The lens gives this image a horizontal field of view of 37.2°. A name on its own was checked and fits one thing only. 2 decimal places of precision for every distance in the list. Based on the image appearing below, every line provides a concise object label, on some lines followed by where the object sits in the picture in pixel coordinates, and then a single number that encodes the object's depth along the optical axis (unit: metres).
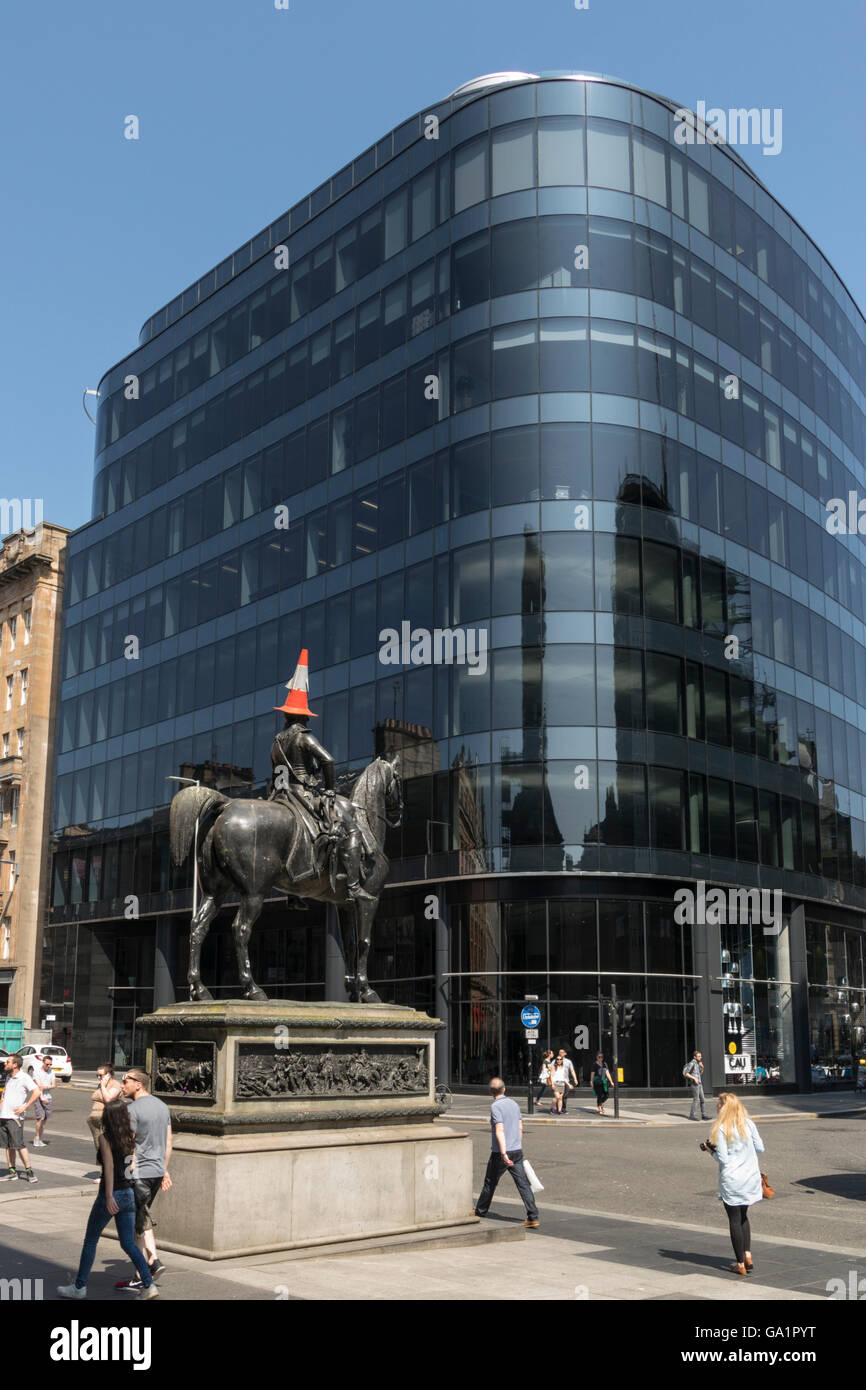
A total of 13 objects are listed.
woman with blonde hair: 12.45
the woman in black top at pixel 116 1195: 10.53
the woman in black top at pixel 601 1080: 36.06
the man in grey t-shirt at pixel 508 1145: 15.39
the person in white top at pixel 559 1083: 36.25
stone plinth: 12.83
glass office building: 41.75
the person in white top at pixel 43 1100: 25.91
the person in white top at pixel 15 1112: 20.38
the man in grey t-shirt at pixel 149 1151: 11.74
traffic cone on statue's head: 15.86
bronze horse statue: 14.72
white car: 54.28
